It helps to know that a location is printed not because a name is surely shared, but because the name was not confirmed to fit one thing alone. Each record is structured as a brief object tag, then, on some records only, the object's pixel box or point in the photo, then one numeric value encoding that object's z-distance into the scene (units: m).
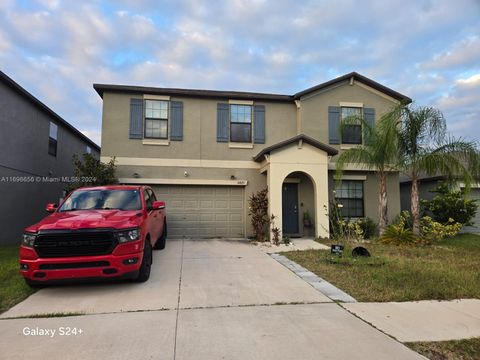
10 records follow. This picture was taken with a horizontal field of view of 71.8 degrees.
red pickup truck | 5.45
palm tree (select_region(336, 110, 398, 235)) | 11.60
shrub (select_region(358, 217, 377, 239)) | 13.45
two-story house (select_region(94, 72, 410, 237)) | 12.66
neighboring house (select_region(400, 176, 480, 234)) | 14.91
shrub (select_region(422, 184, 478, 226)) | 13.30
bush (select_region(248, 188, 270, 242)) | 12.39
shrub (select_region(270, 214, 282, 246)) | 11.52
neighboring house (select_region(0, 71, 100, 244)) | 11.78
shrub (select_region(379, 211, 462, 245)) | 11.15
